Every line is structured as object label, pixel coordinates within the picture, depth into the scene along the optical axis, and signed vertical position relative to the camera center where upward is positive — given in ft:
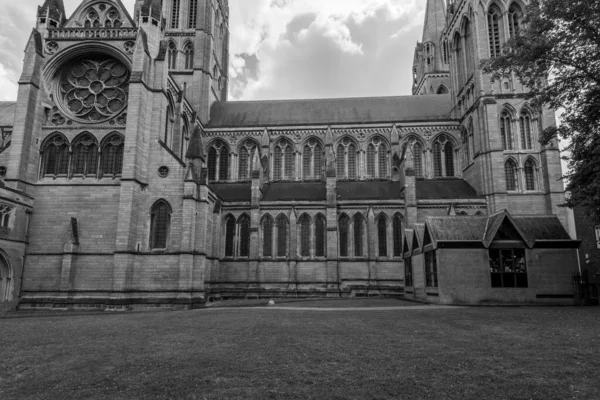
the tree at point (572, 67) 54.08 +28.04
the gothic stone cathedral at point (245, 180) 85.66 +23.85
